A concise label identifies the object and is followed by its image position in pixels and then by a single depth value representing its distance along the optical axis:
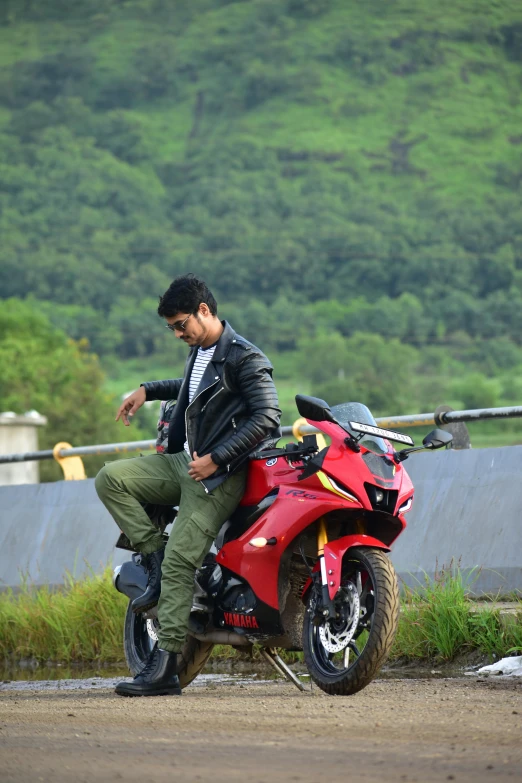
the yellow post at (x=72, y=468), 22.66
